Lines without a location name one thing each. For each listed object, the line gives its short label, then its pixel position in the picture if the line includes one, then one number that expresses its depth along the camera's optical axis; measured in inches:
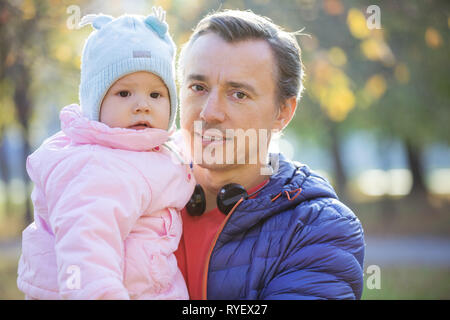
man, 93.4
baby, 75.4
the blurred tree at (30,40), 213.0
